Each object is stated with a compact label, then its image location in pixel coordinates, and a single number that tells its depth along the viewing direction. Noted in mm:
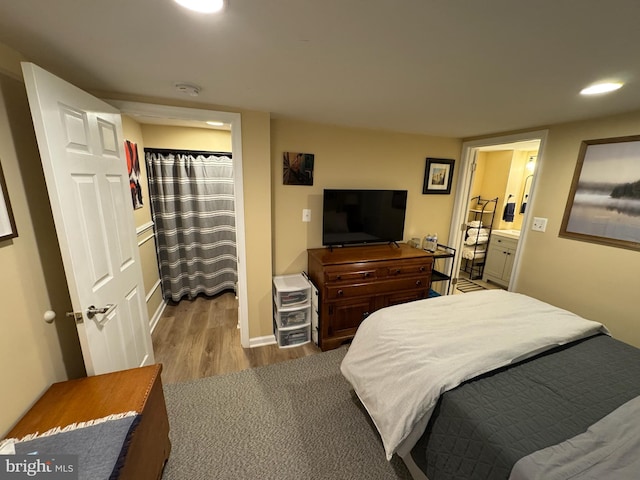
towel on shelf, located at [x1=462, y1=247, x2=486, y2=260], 4242
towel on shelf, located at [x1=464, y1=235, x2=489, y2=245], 4215
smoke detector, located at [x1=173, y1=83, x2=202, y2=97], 1572
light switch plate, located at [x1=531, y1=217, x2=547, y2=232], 2404
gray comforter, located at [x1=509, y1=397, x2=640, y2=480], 835
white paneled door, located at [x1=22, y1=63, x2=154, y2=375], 1097
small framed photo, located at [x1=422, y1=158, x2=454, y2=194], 3059
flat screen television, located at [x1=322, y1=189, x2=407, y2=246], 2590
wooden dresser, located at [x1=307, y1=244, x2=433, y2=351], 2363
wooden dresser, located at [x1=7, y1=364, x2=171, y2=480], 1043
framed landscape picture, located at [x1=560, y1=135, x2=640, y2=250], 1882
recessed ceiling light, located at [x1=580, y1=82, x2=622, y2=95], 1384
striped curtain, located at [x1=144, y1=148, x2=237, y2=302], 3012
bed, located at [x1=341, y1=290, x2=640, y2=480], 925
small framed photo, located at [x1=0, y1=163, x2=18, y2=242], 1030
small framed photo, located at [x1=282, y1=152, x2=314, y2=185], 2480
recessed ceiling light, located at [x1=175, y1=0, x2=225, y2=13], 796
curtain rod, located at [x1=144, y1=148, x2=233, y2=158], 2903
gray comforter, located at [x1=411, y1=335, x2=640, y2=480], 968
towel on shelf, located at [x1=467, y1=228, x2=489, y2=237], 4190
